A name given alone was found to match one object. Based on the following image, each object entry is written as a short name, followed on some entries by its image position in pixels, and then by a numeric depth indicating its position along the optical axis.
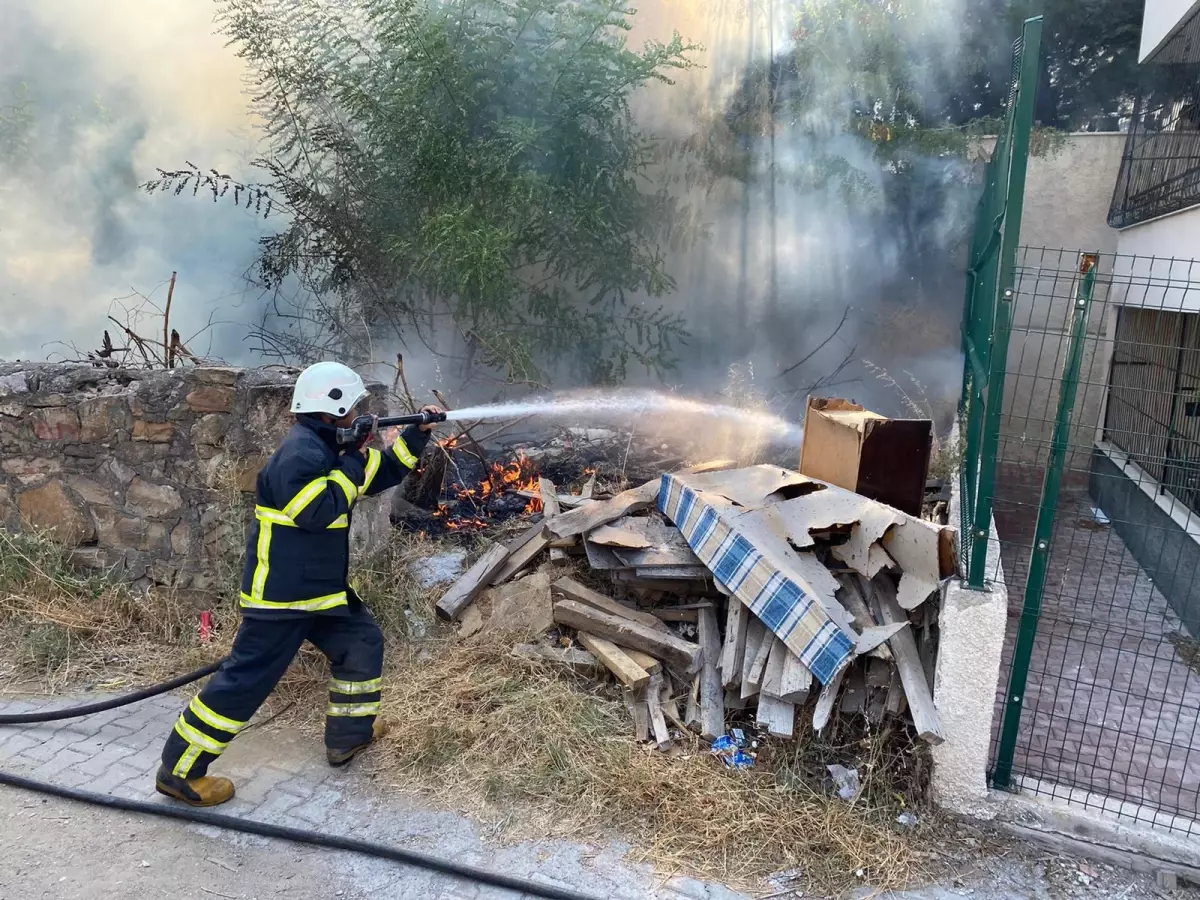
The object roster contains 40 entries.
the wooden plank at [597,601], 4.20
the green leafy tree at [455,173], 7.63
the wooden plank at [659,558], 4.22
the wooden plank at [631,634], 3.96
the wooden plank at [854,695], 3.59
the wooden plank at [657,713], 3.69
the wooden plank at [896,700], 3.53
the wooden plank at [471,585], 4.48
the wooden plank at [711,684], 3.73
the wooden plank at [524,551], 4.62
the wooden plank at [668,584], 4.30
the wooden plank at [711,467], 5.12
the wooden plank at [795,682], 3.52
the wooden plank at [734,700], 3.86
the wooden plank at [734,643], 3.78
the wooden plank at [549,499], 5.02
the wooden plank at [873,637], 3.46
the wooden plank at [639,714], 3.76
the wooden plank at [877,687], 3.58
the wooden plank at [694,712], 3.81
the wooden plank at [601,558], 4.29
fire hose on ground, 2.96
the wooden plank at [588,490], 5.36
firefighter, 3.31
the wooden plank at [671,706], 3.81
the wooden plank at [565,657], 4.07
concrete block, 3.21
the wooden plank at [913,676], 3.28
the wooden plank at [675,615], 4.25
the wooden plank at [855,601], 3.74
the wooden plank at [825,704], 3.46
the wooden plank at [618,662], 3.82
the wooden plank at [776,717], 3.50
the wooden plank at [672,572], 4.18
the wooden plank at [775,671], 3.59
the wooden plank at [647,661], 3.95
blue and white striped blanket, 3.47
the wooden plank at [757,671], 3.66
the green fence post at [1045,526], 2.98
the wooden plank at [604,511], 4.52
